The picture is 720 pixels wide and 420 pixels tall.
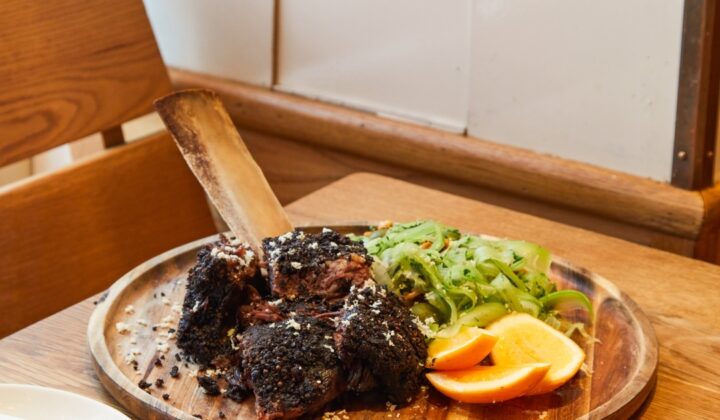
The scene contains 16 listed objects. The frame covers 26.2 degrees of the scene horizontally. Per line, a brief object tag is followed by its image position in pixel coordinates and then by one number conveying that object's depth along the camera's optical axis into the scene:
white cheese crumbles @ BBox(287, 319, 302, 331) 0.92
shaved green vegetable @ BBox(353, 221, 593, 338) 0.99
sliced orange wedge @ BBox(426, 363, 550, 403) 0.91
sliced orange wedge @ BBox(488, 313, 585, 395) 0.93
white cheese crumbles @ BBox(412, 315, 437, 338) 0.95
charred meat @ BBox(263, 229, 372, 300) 0.96
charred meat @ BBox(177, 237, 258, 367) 0.96
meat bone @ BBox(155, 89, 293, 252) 1.05
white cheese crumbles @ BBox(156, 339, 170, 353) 0.98
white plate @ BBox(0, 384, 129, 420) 0.86
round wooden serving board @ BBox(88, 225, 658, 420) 0.92
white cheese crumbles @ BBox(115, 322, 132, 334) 1.00
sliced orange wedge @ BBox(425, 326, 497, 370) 0.93
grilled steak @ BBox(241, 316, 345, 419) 0.90
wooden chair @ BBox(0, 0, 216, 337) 1.25
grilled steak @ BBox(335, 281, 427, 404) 0.91
